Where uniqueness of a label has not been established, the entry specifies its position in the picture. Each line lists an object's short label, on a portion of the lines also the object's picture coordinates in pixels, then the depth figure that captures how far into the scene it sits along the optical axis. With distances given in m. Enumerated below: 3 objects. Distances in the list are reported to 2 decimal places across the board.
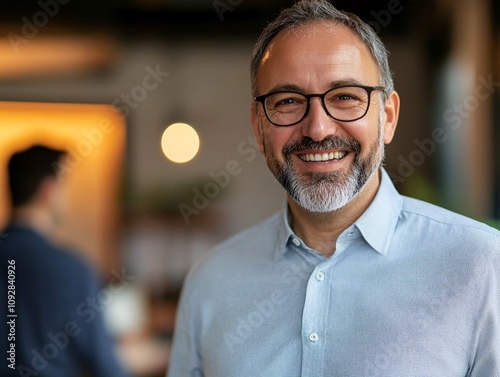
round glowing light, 4.16
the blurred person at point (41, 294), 2.72
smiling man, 1.23
